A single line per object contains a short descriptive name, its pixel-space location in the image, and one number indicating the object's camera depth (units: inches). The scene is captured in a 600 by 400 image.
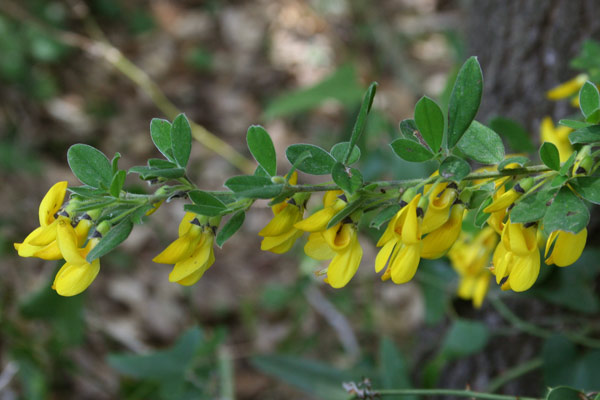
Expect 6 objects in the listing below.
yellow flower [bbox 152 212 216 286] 16.1
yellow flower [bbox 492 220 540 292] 15.6
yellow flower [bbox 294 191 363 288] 15.9
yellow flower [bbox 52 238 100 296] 15.9
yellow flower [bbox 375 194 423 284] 15.5
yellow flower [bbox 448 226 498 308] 20.4
